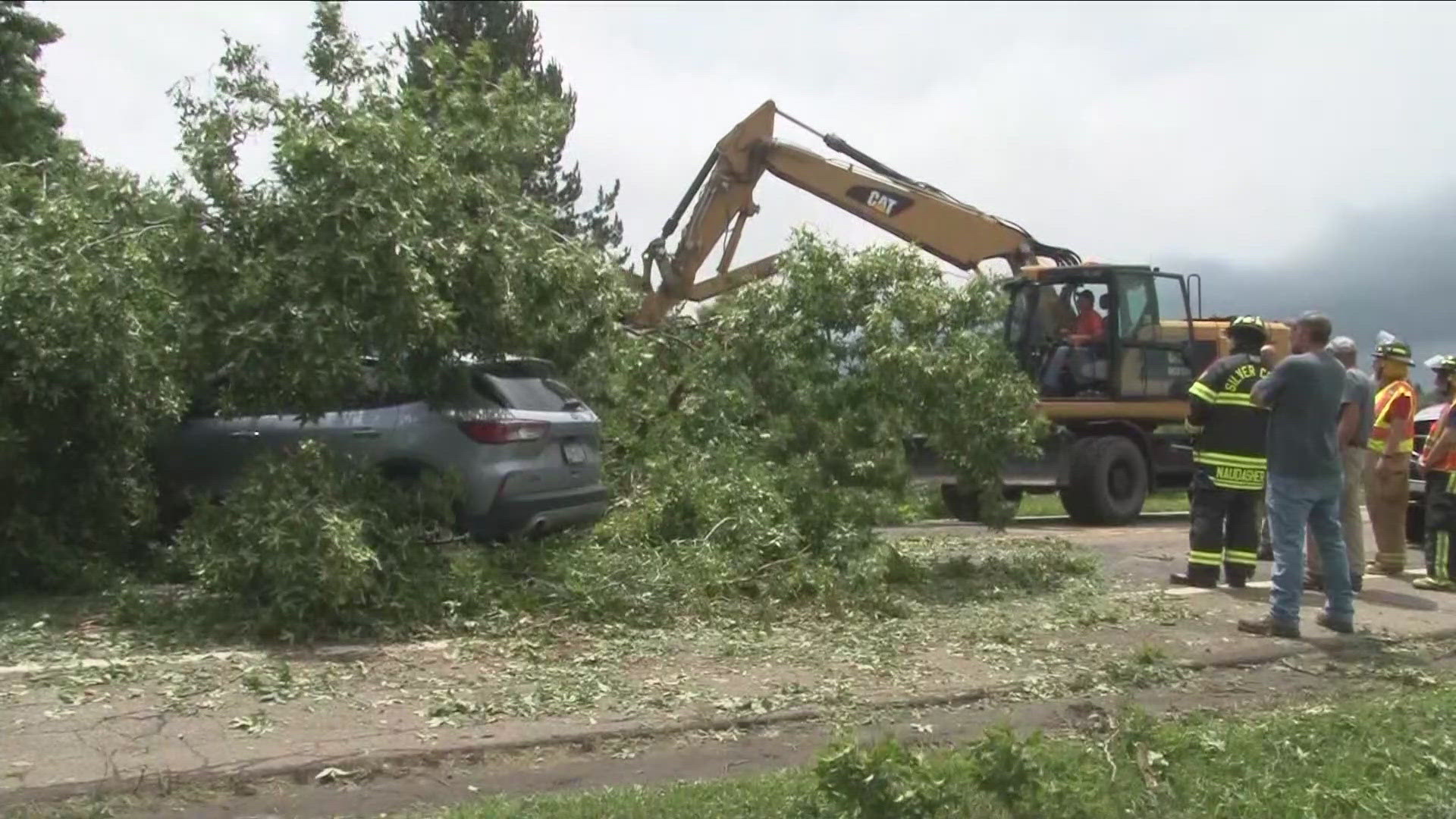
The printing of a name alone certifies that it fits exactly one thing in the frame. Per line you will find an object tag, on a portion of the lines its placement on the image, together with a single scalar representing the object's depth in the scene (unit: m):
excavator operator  15.88
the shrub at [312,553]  7.70
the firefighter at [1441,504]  10.54
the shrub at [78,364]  8.30
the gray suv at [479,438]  9.51
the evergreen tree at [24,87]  17.00
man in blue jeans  8.45
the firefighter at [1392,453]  11.02
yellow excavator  15.61
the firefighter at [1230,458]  9.82
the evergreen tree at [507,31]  31.58
